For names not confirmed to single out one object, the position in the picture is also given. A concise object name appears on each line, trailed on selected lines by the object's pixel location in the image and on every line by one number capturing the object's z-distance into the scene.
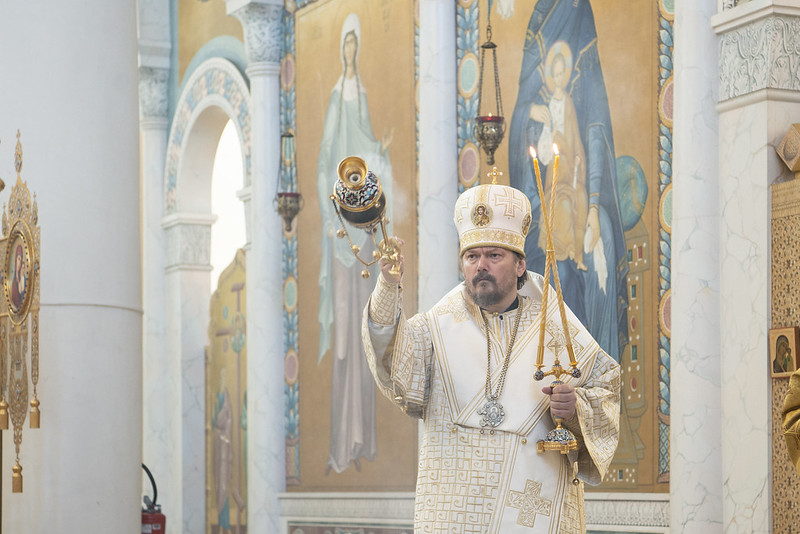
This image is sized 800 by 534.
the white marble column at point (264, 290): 20.34
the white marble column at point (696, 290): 11.53
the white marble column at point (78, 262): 11.29
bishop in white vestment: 7.22
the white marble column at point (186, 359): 23.87
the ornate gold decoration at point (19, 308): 11.46
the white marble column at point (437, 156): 15.91
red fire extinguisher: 14.53
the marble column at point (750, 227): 11.11
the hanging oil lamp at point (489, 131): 14.67
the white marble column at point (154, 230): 24.71
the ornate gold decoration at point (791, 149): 10.90
